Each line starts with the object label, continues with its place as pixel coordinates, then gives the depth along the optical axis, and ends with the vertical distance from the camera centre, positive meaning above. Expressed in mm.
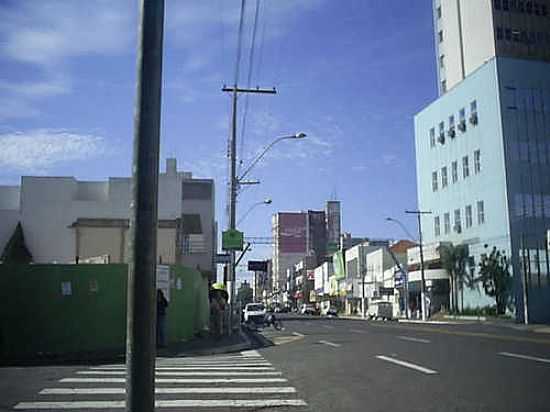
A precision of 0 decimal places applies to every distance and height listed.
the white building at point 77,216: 50031 +7038
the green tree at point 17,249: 49031 +4192
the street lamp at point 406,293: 65625 +416
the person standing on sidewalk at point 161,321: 17500 -626
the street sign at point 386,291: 77200 +786
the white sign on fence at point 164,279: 19709 +635
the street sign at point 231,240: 28453 +2690
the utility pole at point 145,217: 3873 +523
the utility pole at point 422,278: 58838 +1825
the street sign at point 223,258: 31461 +2115
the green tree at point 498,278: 50625 +1478
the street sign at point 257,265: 44594 +2387
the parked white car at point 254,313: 47156 -1142
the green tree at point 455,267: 57219 +2813
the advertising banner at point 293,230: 115500 +12662
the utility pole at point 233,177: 29297 +5792
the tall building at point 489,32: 64438 +28331
